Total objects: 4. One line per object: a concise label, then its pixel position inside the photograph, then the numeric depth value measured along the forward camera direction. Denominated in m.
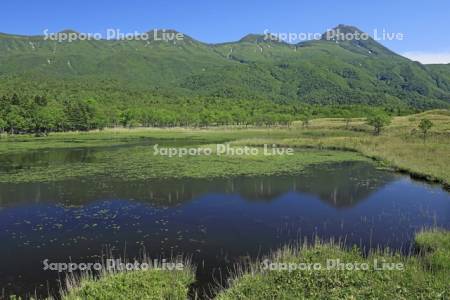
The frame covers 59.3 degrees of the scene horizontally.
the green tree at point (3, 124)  132.88
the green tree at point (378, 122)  110.01
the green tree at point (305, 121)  167.55
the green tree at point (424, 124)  83.93
